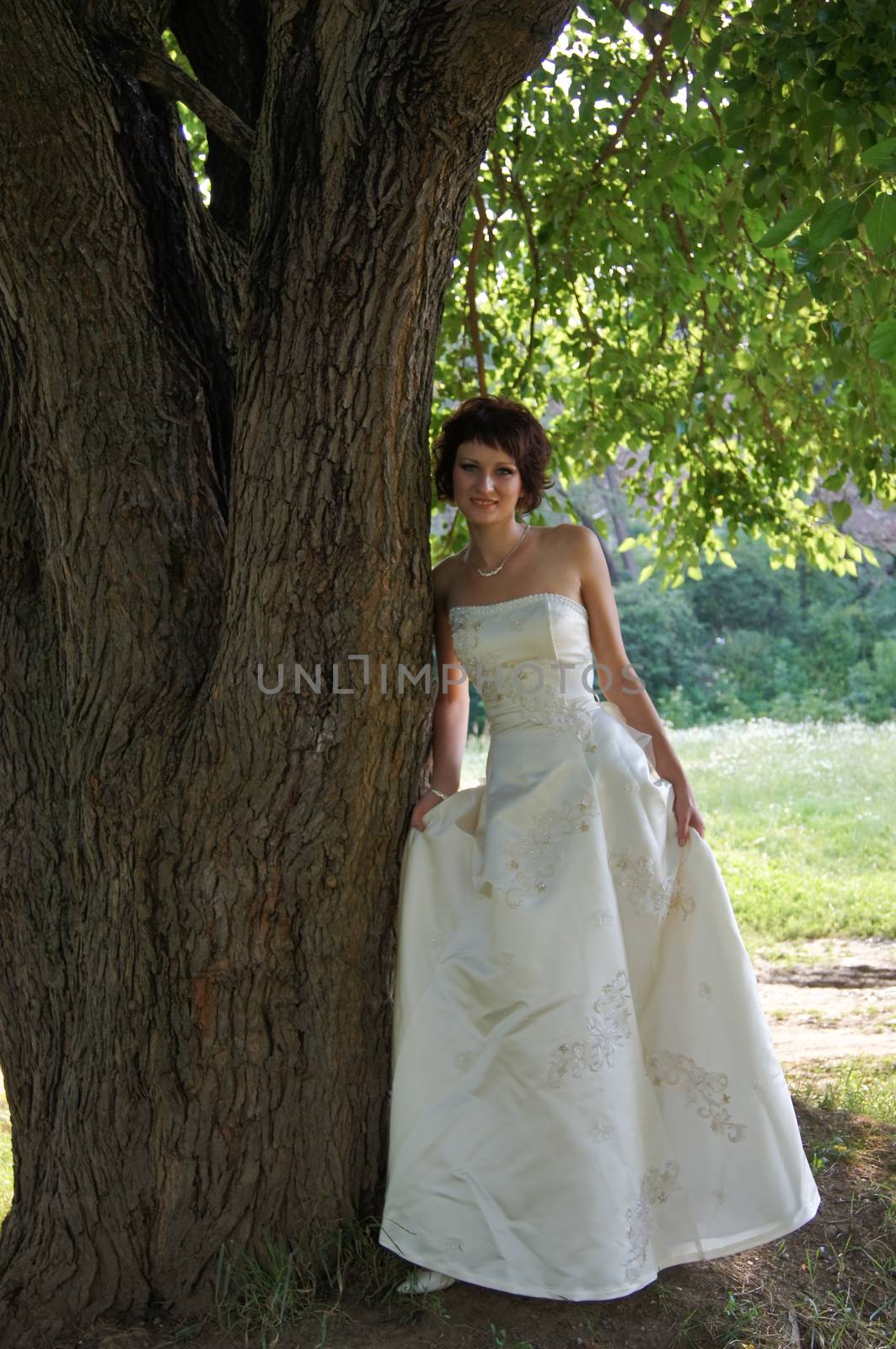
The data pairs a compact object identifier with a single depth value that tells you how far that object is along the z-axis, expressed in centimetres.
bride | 284
